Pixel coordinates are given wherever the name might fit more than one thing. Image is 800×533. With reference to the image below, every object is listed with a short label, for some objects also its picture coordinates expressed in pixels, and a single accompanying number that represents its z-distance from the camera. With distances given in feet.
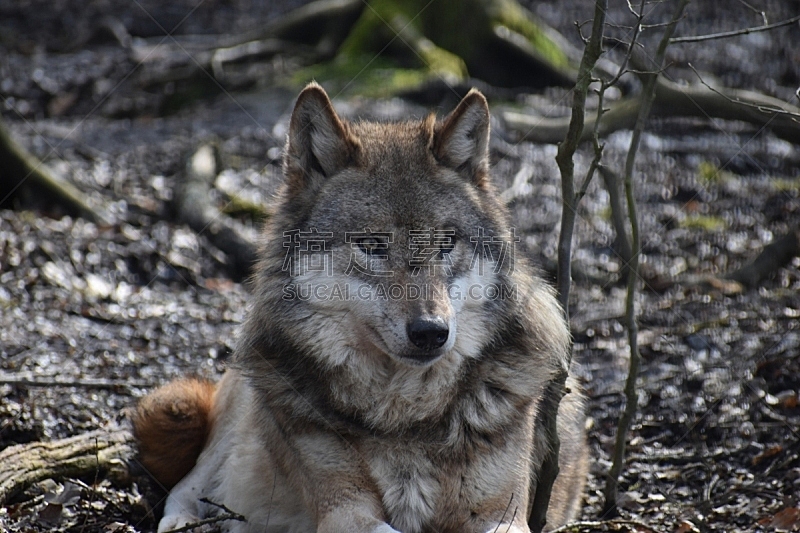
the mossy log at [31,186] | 55.31
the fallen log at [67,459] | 28.35
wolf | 23.82
